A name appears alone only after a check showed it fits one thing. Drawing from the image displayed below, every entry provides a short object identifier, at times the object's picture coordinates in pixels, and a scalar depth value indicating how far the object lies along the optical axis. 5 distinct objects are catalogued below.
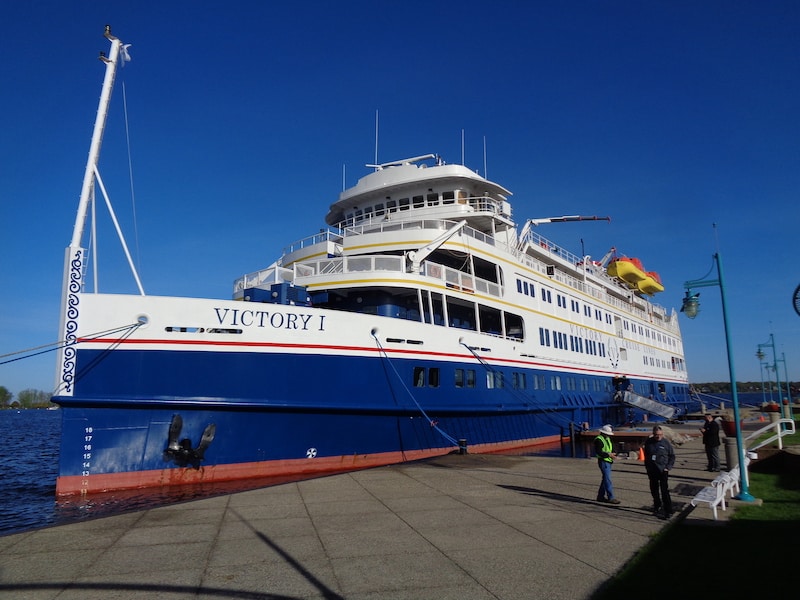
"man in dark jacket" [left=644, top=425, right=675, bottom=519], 7.91
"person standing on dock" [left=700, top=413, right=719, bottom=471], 12.59
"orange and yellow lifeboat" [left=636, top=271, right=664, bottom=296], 42.44
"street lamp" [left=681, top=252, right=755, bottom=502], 8.45
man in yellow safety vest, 8.98
